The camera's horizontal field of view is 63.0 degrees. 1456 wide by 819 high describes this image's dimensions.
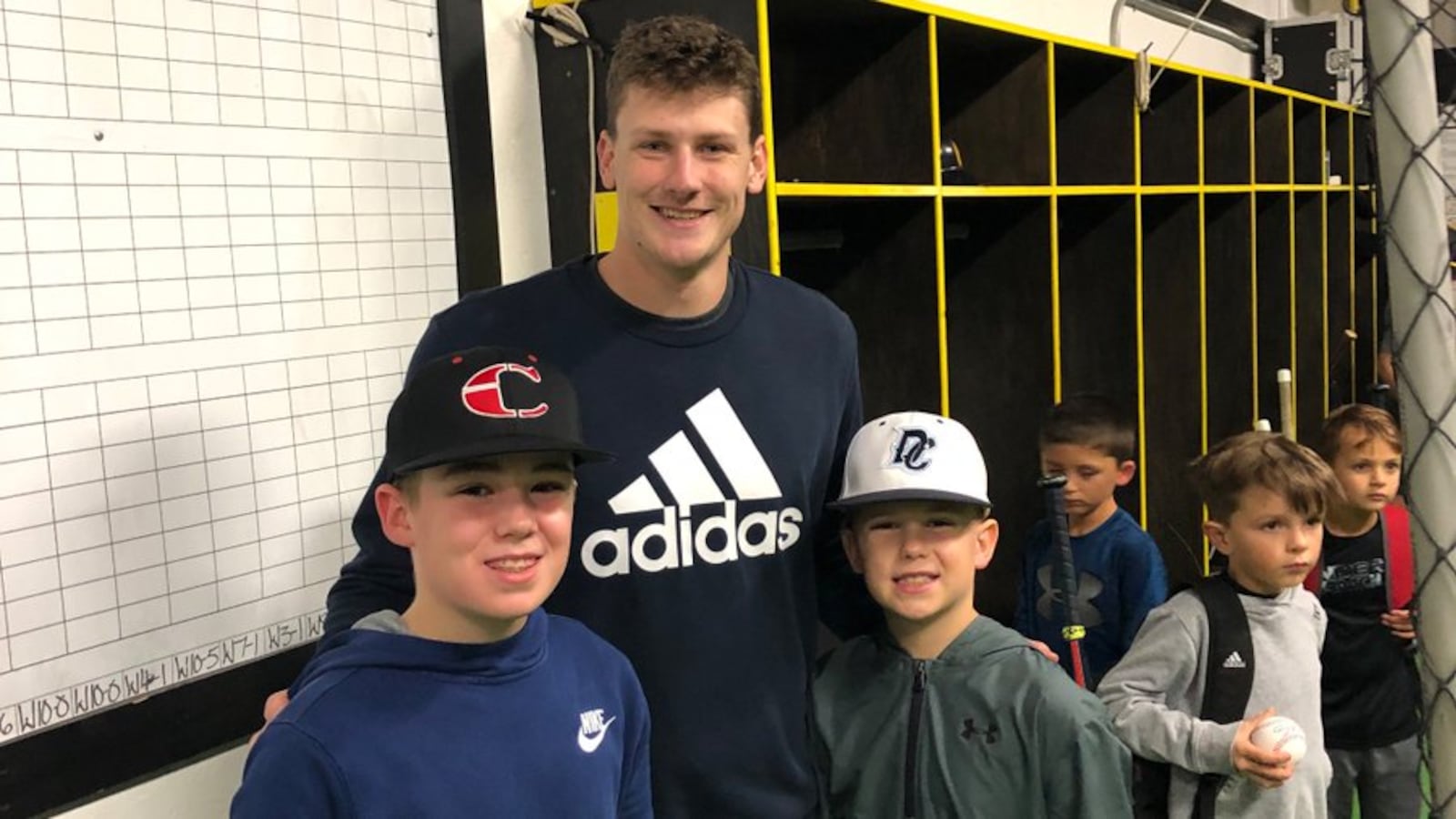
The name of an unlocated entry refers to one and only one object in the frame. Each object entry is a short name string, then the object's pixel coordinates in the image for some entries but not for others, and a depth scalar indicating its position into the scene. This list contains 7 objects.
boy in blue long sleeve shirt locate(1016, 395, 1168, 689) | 2.32
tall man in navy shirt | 1.32
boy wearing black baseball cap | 0.99
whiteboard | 1.29
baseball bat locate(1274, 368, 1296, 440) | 3.46
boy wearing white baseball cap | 1.38
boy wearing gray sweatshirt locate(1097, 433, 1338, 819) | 1.86
